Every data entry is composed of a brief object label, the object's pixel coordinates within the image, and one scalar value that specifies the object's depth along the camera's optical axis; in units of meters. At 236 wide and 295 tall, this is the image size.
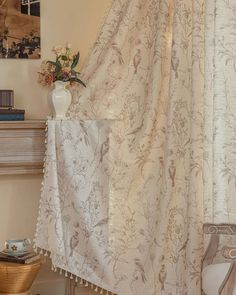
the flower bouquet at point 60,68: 3.87
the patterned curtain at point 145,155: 3.43
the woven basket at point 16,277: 3.62
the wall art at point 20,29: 3.96
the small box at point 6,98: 3.82
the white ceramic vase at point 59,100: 3.84
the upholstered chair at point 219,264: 2.80
